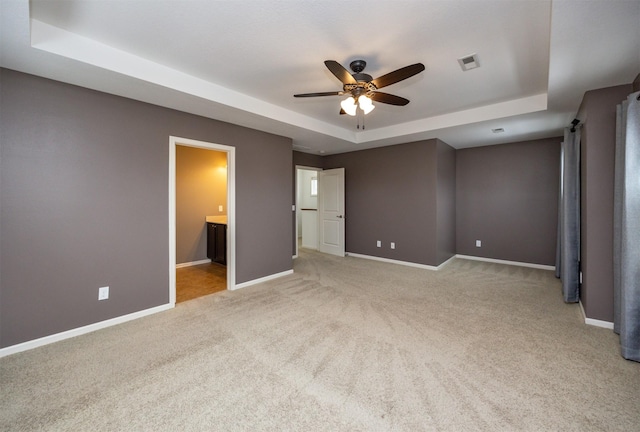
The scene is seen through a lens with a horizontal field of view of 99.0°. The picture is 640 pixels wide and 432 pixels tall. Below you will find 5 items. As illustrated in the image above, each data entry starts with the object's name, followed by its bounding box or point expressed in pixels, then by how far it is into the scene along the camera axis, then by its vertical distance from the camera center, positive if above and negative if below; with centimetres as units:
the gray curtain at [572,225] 342 -11
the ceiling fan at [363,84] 218 +116
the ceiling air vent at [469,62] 255 +148
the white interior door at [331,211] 642 +11
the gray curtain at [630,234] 222 -15
